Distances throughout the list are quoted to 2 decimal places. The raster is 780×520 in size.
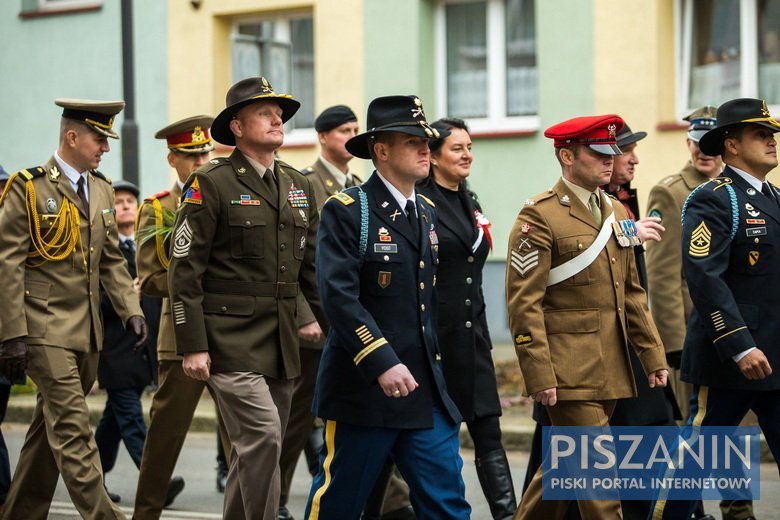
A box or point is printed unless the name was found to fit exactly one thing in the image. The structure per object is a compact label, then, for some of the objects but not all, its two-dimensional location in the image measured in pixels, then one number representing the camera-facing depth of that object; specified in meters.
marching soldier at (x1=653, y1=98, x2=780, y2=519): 10.95
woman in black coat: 12.12
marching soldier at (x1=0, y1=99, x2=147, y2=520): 11.45
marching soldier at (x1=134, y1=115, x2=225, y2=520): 12.27
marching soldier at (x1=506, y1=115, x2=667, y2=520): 10.35
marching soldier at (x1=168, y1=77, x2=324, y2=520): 10.47
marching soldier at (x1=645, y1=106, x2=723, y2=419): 14.07
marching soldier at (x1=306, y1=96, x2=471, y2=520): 9.44
